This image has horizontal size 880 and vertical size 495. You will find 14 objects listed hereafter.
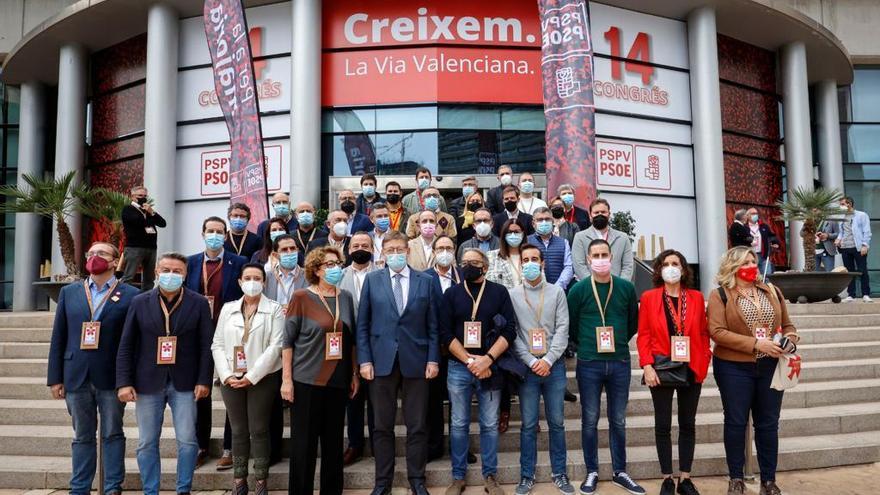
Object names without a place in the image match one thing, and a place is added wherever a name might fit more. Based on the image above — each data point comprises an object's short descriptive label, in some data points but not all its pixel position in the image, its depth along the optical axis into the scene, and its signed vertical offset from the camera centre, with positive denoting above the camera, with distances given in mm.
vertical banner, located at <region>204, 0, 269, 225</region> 10414 +3467
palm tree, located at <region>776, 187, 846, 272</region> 10102 +1379
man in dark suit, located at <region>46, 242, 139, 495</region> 4480 -533
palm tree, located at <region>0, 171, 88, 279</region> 11094 +1834
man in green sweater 4719 -393
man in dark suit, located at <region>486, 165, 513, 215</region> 7457 +1212
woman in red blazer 4535 -379
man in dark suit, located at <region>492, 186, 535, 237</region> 6617 +929
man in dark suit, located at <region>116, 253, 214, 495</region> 4410 -474
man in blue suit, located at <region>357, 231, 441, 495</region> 4551 -473
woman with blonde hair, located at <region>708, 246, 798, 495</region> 4451 -448
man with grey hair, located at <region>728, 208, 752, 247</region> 8906 +913
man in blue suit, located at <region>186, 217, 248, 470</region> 5289 +213
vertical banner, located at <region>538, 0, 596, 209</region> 10086 +3304
